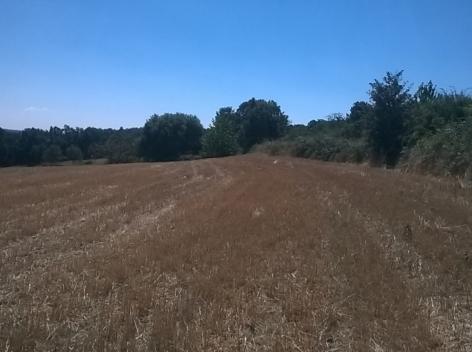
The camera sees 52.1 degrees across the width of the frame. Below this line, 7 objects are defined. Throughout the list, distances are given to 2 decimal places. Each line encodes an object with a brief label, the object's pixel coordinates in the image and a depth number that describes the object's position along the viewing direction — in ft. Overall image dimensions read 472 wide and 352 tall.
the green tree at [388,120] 124.06
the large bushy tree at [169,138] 315.17
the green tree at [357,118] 130.41
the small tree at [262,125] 303.48
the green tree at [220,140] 273.33
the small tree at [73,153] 331.51
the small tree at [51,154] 303.27
